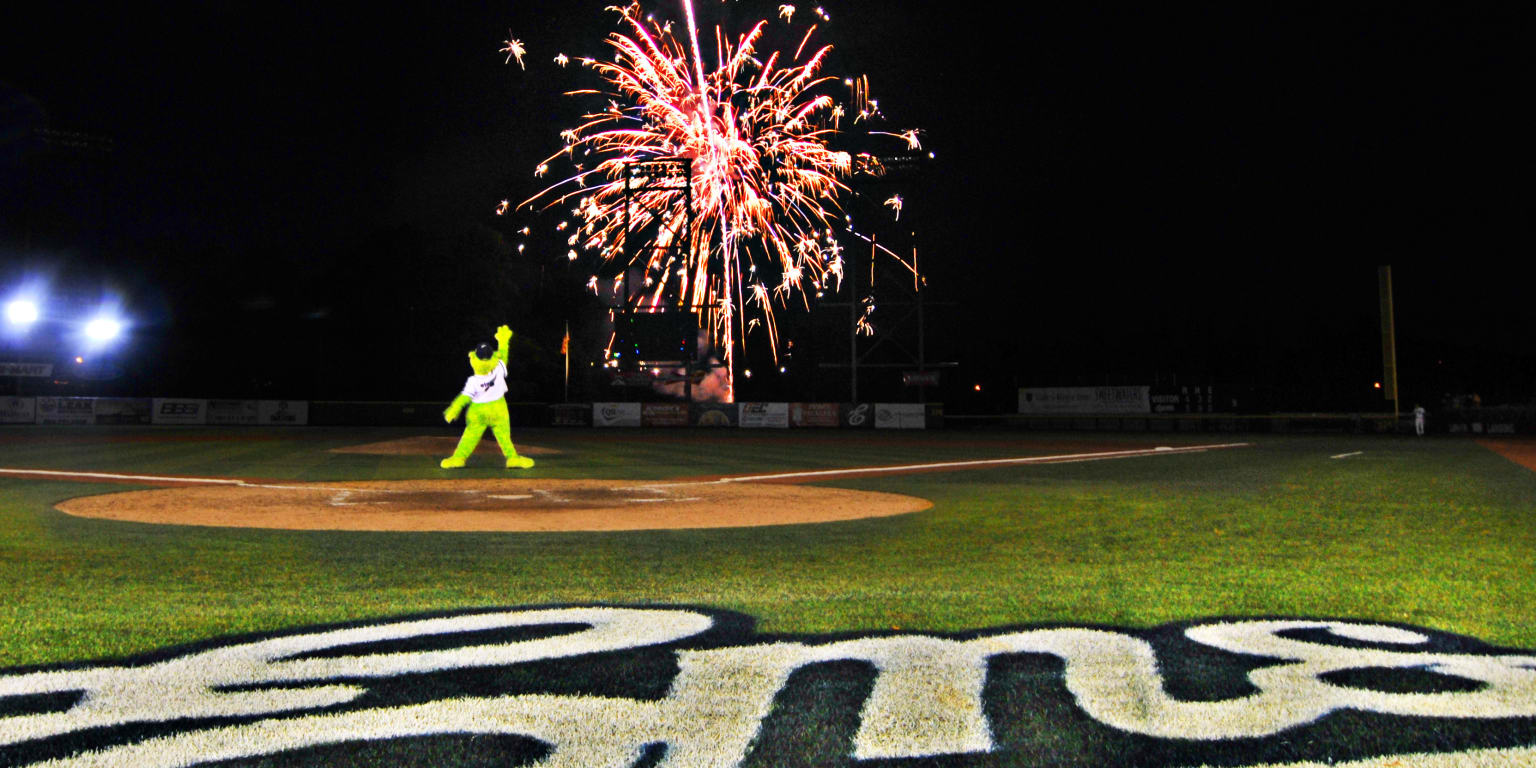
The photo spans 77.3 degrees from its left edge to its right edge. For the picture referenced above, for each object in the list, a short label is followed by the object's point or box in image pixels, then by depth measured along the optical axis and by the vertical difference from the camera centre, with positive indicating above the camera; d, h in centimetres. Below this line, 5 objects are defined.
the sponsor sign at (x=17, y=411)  3502 -13
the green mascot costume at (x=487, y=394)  1286 +15
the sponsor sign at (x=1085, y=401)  4369 +3
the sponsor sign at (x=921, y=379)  4022 +98
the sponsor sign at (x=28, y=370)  3919 +155
